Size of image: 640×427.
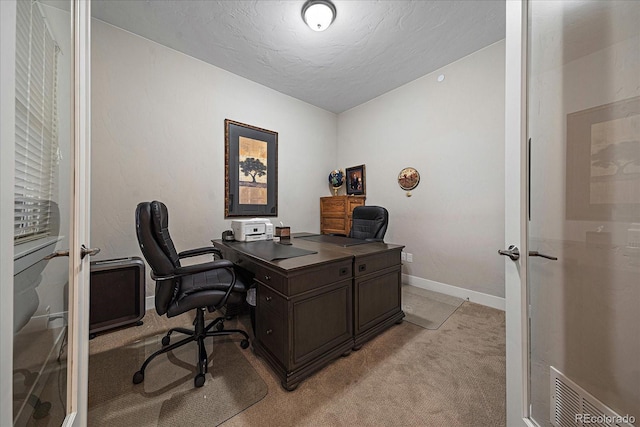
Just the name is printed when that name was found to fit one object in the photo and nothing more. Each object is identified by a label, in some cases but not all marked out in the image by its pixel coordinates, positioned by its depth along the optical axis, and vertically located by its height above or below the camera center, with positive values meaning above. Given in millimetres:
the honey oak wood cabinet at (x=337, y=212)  3672 +15
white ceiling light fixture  1926 +1791
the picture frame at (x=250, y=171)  2986 +611
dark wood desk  1414 -672
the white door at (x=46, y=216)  557 -14
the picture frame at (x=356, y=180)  3829 +592
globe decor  4031 +633
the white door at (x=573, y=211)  699 +9
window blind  632 +308
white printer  2408 -192
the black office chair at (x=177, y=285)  1344 -546
